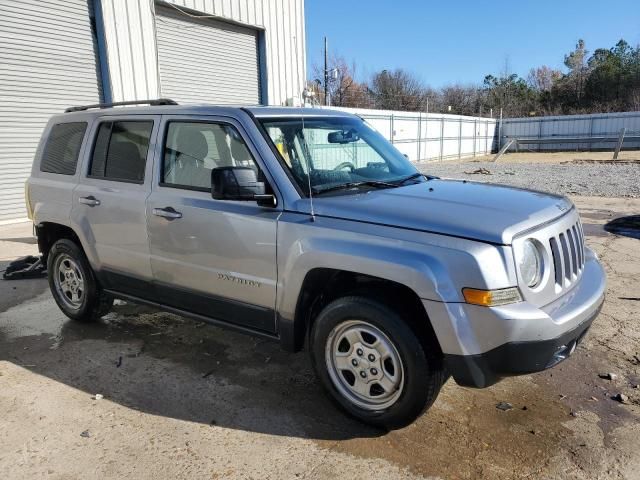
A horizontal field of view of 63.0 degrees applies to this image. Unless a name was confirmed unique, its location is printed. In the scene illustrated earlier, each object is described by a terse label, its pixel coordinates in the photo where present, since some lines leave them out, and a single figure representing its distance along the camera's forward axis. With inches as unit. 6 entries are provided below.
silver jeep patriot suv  106.3
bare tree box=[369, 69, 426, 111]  2065.3
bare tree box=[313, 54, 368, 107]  1874.6
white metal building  403.5
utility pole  1412.2
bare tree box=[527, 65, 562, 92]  2810.0
